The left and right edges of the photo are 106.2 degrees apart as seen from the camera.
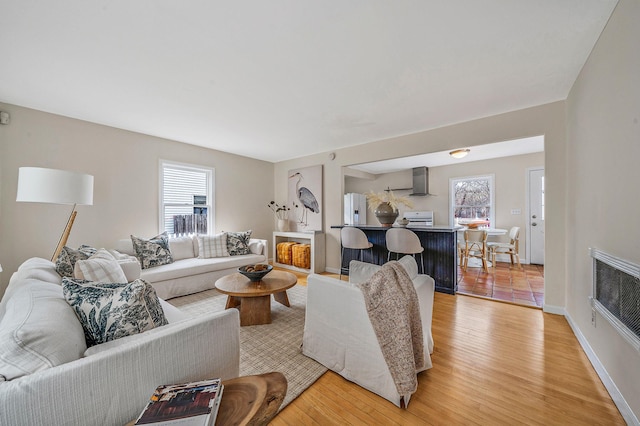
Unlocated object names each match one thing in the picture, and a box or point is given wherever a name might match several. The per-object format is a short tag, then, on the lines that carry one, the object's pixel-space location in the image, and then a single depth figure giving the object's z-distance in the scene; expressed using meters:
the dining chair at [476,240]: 4.39
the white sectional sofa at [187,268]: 3.12
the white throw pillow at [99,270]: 1.69
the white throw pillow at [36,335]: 0.75
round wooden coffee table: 2.36
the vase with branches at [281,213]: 5.27
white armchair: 1.54
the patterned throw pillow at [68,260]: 1.79
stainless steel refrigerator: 6.23
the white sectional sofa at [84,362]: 0.71
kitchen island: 3.44
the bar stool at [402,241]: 3.30
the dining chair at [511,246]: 4.73
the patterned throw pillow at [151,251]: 3.25
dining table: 5.25
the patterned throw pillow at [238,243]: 4.16
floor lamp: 2.05
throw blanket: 1.45
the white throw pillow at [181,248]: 3.78
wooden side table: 0.75
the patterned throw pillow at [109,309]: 1.08
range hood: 6.32
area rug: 1.73
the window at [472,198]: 5.70
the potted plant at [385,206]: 3.75
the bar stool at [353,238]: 3.76
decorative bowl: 2.54
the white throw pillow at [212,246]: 3.92
